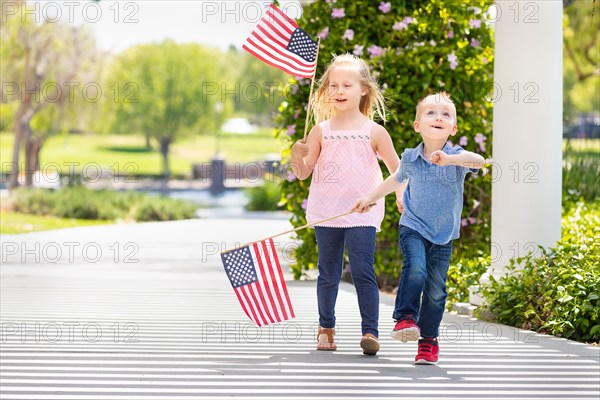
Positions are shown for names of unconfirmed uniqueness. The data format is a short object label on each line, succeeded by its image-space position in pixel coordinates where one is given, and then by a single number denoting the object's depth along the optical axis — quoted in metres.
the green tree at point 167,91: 85.31
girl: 9.51
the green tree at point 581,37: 40.86
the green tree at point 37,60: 43.57
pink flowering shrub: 15.27
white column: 12.07
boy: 8.85
